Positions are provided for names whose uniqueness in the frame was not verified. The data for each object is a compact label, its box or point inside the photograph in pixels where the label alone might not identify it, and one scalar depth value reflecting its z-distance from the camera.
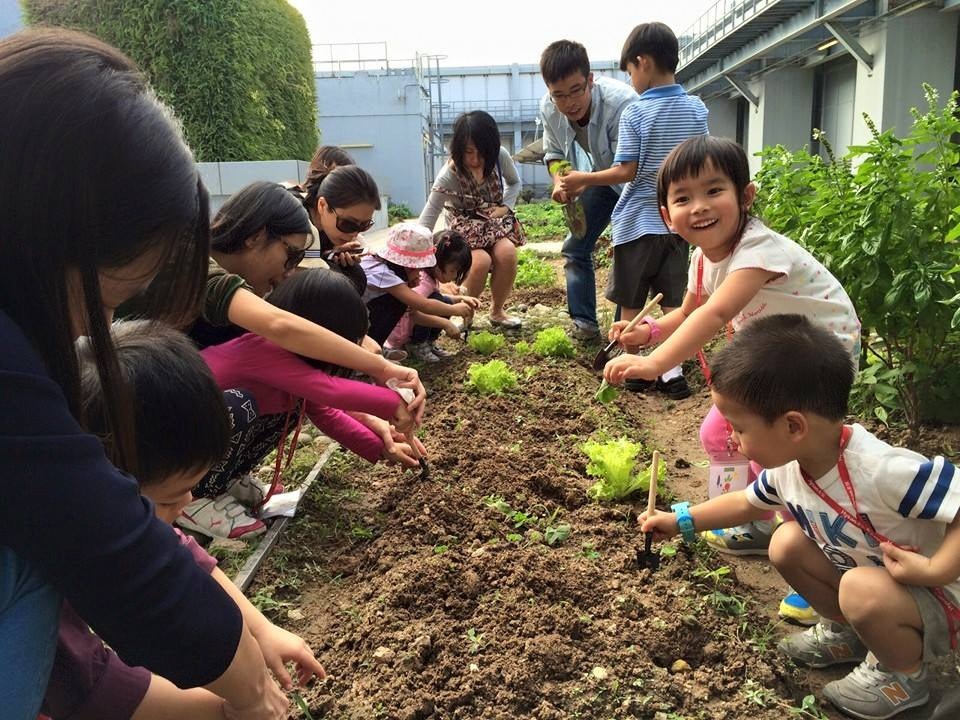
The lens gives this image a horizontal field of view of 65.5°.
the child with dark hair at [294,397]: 2.73
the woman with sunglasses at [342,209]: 3.94
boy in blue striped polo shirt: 4.28
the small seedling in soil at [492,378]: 4.27
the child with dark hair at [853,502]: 1.70
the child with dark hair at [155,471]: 1.41
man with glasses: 4.81
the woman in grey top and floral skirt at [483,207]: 5.75
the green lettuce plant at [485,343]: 5.22
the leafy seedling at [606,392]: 3.00
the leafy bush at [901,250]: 3.06
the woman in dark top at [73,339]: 0.92
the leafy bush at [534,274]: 8.56
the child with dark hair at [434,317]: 5.16
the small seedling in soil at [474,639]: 2.05
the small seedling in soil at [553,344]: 5.15
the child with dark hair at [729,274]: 2.47
